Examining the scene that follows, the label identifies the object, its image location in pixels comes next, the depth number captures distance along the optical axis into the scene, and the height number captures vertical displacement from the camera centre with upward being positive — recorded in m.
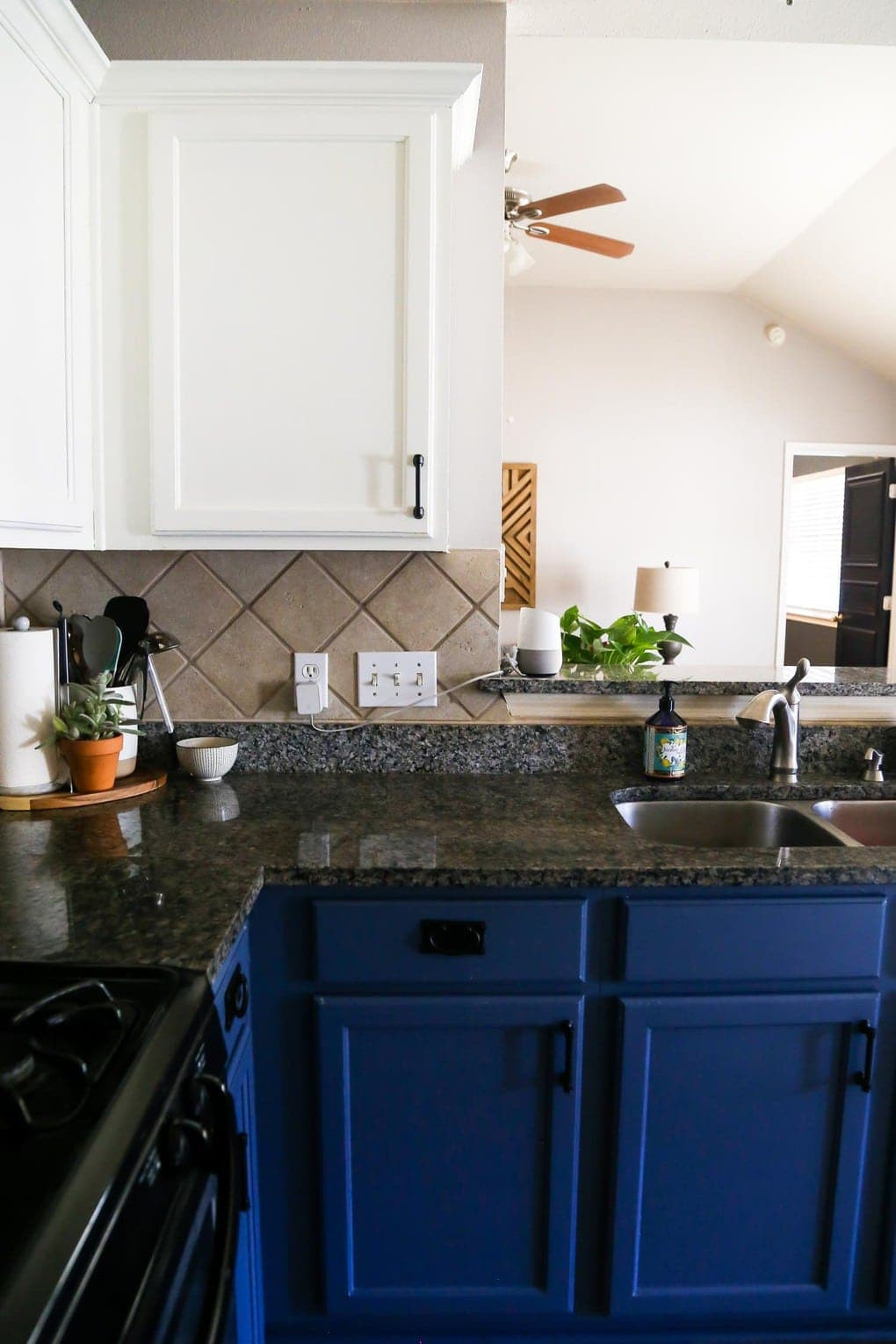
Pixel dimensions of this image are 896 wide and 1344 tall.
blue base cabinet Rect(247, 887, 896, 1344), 1.36 -0.82
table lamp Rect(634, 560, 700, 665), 4.93 -0.05
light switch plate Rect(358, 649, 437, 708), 1.89 -0.22
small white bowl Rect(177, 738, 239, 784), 1.76 -0.37
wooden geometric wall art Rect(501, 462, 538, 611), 5.36 +0.28
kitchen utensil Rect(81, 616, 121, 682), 1.70 -0.14
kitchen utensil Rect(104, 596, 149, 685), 1.78 -0.10
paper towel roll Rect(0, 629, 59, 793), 1.61 -0.25
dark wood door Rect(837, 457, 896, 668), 5.69 +0.13
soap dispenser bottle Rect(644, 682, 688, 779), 1.83 -0.33
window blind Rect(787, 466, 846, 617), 6.51 +0.31
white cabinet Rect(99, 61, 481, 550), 1.54 +0.47
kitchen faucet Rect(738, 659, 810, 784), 1.85 -0.30
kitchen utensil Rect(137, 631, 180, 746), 1.75 -0.15
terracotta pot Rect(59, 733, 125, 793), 1.64 -0.35
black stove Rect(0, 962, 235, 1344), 0.61 -0.46
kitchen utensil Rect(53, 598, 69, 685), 1.70 -0.15
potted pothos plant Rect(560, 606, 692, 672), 3.95 -0.30
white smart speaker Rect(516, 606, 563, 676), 1.96 -0.15
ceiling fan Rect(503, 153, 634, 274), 3.10 +1.31
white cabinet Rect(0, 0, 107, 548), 1.35 +0.47
